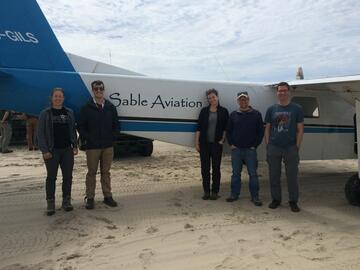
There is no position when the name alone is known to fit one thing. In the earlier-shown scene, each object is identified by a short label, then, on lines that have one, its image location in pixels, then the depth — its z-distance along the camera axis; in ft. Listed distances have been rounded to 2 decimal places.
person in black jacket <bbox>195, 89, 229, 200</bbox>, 21.33
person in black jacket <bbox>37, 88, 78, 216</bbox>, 18.02
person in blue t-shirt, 19.52
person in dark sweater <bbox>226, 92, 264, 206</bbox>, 20.77
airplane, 20.01
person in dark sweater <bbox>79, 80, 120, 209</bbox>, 19.22
